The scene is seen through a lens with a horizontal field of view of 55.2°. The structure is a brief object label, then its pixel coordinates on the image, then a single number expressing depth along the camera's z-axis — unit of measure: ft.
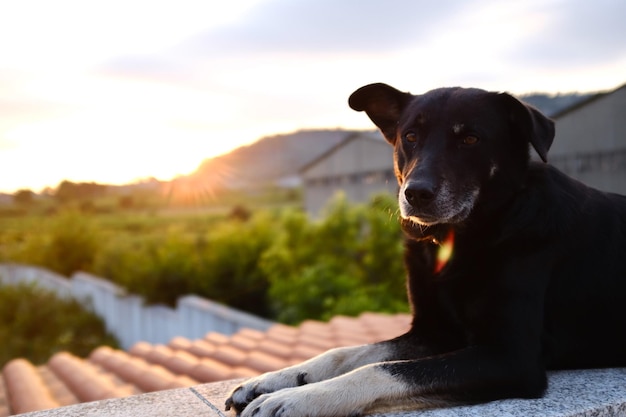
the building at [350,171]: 47.21
